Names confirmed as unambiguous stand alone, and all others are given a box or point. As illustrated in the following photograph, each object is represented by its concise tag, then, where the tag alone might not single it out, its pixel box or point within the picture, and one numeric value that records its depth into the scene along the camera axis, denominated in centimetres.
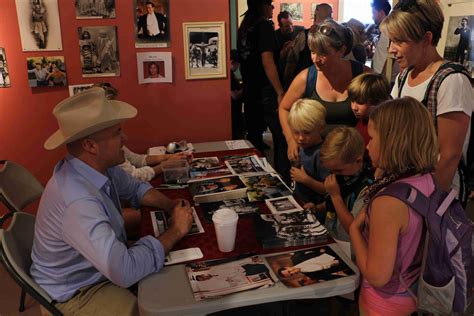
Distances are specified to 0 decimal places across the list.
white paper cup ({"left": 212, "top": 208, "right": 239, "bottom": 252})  133
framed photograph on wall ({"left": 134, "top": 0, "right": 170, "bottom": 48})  249
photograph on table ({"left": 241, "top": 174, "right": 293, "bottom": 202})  179
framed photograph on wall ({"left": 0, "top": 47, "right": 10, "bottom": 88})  241
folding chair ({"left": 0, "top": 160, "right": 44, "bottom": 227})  200
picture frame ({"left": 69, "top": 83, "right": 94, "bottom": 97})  254
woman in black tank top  213
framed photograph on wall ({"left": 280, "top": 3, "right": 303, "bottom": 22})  632
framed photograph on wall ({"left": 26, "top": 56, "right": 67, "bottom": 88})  246
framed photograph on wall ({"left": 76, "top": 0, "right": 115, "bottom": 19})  240
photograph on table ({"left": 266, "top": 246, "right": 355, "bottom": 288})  123
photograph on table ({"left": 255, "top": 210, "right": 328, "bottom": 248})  142
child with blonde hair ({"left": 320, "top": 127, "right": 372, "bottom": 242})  174
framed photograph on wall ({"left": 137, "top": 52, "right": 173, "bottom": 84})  257
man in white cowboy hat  128
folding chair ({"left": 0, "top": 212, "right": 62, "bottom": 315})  135
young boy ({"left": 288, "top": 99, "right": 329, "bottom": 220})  199
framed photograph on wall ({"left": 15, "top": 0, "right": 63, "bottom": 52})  236
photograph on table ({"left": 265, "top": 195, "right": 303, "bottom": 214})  164
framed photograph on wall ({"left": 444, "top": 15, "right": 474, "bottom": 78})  321
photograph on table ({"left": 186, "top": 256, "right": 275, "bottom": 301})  118
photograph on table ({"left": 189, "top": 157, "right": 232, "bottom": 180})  206
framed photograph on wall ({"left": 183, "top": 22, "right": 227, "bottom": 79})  258
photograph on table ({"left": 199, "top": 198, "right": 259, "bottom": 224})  166
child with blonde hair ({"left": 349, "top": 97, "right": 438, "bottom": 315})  115
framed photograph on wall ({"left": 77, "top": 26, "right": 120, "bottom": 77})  246
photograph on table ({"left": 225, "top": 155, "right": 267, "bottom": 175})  208
